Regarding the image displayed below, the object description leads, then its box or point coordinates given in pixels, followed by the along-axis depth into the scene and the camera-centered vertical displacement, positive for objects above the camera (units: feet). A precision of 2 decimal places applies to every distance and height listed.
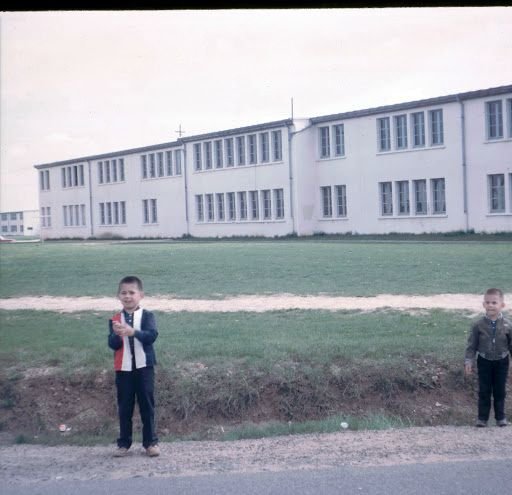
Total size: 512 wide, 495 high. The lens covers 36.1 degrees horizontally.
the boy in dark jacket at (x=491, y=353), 25.89 -4.05
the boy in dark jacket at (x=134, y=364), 22.24 -3.44
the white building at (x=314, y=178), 126.21 +12.11
